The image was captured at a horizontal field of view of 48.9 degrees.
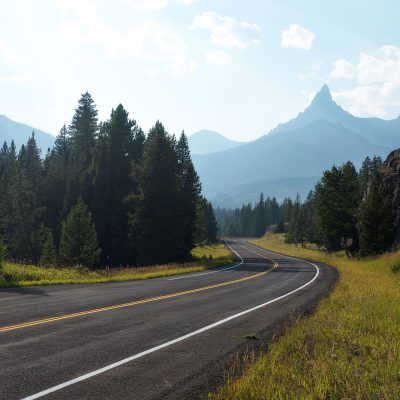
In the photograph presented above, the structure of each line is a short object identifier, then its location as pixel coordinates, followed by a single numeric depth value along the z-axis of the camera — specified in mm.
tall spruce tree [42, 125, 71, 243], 60094
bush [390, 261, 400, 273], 25912
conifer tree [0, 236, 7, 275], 21686
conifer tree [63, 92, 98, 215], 57375
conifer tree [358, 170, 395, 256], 43031
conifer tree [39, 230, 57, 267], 40562
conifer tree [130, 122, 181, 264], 46938
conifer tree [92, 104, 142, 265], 52125
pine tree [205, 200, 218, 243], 121412
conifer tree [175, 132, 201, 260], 49844
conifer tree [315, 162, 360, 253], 59394
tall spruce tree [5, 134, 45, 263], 58219
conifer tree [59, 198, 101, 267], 36719
